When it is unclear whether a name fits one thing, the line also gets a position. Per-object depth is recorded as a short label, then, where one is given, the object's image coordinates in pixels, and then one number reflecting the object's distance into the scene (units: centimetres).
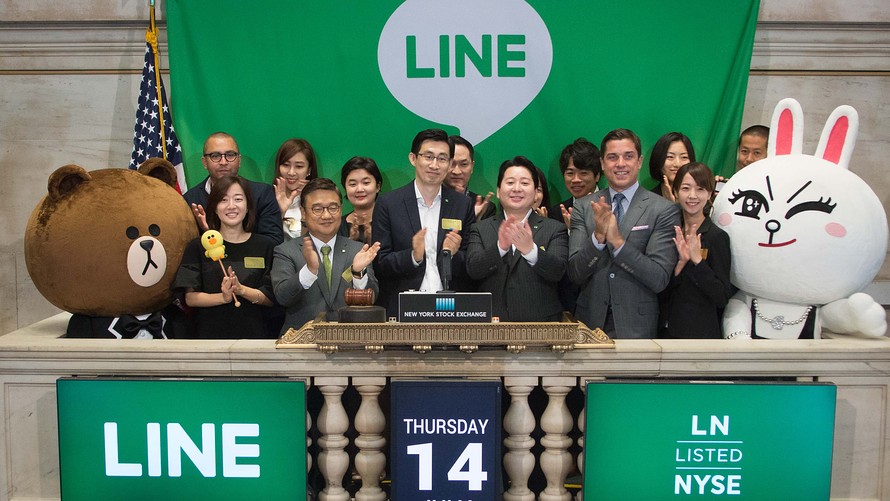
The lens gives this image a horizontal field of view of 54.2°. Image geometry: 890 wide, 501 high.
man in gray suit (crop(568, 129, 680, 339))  413
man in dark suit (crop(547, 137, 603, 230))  512
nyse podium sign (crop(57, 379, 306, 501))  338
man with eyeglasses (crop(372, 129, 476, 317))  450
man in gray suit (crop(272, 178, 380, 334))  411
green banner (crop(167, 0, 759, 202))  560
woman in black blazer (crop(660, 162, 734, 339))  404
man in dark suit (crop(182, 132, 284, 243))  488
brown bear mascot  408
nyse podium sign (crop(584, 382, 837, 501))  335
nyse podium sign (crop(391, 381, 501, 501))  337
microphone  434
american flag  576
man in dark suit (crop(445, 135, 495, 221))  508
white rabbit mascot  394
